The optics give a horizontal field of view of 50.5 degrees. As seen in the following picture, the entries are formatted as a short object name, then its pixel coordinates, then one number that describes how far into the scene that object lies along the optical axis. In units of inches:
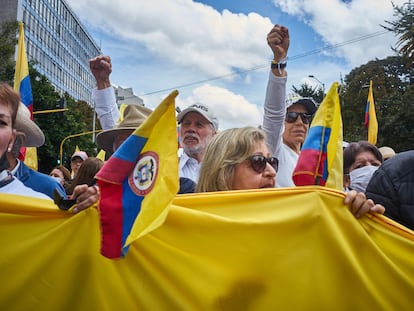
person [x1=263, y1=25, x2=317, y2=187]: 115.9
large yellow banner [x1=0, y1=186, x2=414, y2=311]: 66.3
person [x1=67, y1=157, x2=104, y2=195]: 133.8
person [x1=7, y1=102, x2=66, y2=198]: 96.1
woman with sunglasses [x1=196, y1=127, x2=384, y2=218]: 89.7
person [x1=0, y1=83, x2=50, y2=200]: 77.1
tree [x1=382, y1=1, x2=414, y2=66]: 842.7
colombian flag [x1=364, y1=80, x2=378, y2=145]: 342.8
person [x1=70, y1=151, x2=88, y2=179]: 283.7
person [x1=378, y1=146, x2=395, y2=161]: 187.1
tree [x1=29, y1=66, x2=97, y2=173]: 1175.6
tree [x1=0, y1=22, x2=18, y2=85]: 906.0
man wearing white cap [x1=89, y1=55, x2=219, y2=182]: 137.1
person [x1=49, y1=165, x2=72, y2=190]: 238.6
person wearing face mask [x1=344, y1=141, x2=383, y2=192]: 125.1
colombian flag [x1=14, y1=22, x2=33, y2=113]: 191.5
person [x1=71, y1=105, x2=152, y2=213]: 133.5
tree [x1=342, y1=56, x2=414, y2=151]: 954.7
